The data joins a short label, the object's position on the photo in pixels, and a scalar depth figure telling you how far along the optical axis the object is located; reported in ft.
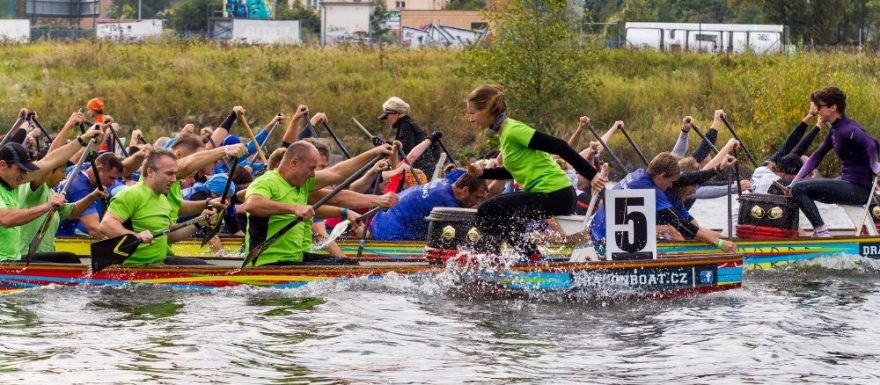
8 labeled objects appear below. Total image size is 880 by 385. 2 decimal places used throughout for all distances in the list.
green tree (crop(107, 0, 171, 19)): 330.13
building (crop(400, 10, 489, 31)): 263.08
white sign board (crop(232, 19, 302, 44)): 203.10
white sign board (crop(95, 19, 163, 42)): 219.75
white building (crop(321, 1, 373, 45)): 244.22
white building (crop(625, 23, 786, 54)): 174.21
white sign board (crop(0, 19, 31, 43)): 210.18
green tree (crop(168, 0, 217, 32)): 254.47
